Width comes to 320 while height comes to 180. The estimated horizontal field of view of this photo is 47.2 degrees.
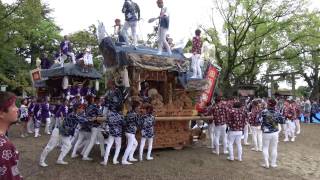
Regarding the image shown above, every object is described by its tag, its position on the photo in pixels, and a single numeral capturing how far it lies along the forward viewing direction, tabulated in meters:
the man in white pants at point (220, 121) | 13.16
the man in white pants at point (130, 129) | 11.17
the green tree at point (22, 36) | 19.56
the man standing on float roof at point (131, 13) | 12.71
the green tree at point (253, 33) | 29.84
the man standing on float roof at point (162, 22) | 12.61
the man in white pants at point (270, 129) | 11.18
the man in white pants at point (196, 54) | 14.16
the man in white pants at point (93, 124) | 11.41
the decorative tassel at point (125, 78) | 12.52
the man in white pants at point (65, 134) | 10.23
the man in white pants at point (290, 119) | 17.86
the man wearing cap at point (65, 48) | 17.75
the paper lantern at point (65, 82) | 18.22
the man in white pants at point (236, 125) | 12.00
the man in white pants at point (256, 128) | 14.56
